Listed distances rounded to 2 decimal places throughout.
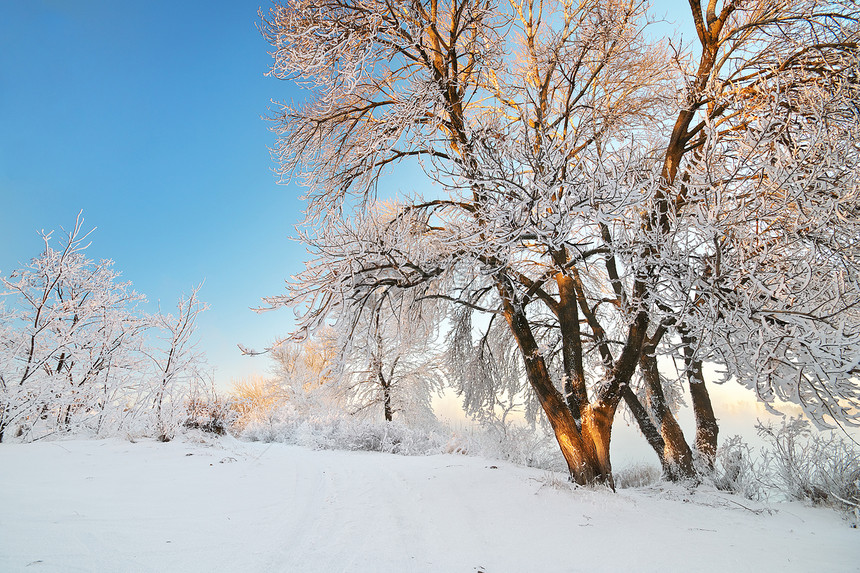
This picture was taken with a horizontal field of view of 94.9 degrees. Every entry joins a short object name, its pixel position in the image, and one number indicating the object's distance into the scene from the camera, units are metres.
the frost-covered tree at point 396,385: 15.52
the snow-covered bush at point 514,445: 8.64
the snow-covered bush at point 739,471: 5.54
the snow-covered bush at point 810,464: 4.77
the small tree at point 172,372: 7.83
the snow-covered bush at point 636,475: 7.58
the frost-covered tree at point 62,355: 6.97
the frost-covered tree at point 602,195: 3.85
